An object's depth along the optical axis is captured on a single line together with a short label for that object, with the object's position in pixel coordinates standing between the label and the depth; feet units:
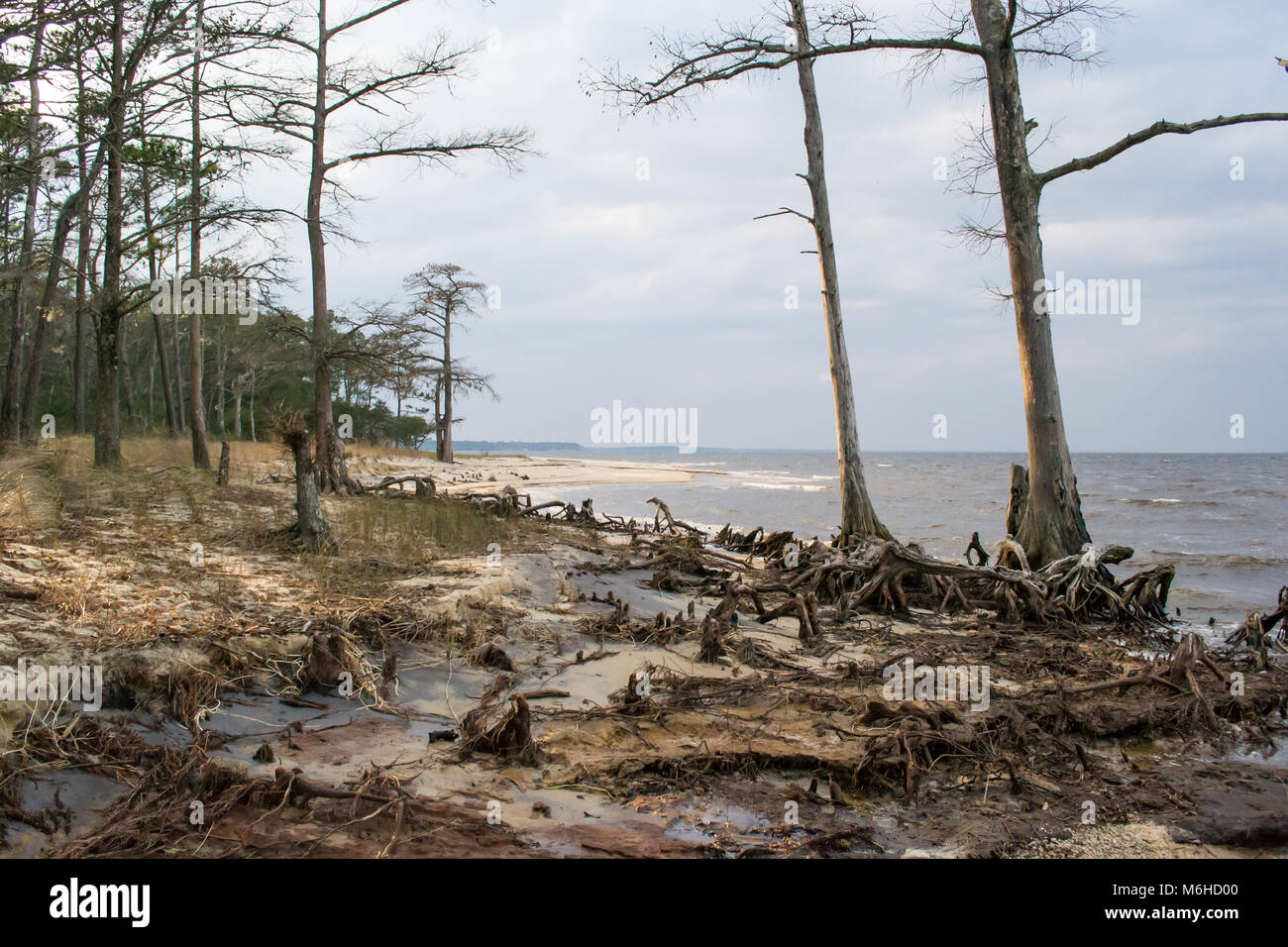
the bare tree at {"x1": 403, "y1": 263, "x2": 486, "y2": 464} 117.50
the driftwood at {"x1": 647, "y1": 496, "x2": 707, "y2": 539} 43.73
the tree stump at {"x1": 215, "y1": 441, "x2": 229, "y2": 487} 44.84
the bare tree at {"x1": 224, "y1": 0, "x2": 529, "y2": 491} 44.88
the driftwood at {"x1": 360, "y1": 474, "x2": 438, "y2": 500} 48.75
